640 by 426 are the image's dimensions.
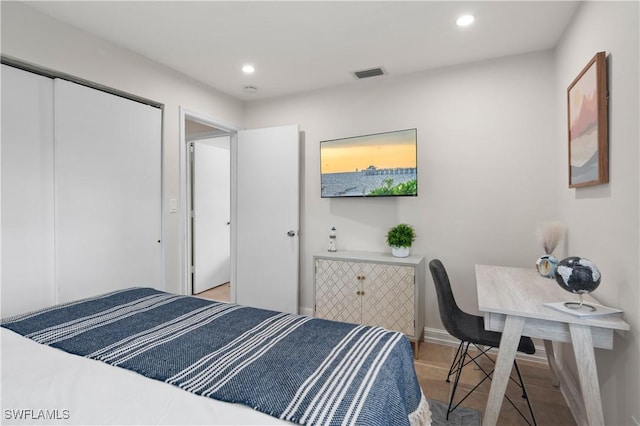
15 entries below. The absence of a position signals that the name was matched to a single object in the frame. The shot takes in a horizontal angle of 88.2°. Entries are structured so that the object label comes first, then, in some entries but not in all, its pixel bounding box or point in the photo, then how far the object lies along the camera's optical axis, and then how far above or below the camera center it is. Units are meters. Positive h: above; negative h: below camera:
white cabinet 2.79 -0.72
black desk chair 1.91 -0.74
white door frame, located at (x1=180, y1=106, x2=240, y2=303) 3.13 +0.27
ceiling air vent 3.05 +1.29
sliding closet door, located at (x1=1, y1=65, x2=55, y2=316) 2.00 +0.12
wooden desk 1.42 -0.54
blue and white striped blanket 0.95 -0.54
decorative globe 1.43 -0.29
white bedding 0.86 -0.54
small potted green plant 2.97 -0.27
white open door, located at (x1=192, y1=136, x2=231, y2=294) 4.66 -0.04
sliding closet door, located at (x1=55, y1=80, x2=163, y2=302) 2.28 +0.14
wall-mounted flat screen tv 3.02 +0.43
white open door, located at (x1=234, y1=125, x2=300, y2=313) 3.52 -0.09
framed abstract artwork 1.60 +0.46
